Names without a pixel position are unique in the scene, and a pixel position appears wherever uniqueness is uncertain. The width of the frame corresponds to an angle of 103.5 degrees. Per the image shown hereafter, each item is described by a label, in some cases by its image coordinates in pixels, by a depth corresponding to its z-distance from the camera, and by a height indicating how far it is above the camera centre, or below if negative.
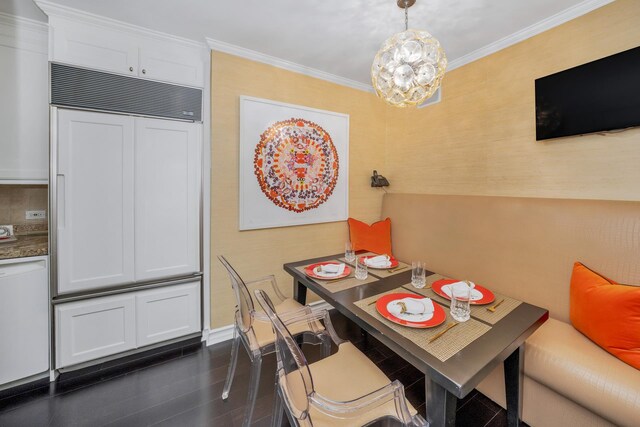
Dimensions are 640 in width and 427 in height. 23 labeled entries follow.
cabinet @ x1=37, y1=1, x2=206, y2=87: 1.72 +1.23
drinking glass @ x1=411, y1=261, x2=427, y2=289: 1.53 -0.39
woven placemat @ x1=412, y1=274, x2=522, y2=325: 1.19 -0.48
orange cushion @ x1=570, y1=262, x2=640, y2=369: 1.19 -0.51
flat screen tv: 1.46 +0.73
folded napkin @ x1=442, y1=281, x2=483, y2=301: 1.36 -0.45
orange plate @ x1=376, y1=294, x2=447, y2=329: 1.11 -0.48
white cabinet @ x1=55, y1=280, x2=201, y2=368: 1.77 -0.84
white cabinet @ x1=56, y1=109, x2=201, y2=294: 1.76 +0.09
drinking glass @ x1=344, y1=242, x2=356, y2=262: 2.02 -0.34
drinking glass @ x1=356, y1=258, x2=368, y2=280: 1.67 -0.39
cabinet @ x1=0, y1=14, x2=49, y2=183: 1.71 +0.77
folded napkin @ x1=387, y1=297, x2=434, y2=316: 1.21 -0.47
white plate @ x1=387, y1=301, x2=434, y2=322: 1.15 -0.48
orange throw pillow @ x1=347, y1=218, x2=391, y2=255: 2.72 -0.26
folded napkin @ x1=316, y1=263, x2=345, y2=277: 1.72 -0.41
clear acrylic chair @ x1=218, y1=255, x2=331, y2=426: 1.40 -0.76
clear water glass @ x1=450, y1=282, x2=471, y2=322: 1.17 -0.45
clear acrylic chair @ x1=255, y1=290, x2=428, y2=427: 0.94 -0.77
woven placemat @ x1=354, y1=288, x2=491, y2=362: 0.96 -0.51
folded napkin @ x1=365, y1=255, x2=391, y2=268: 1.85 -0.38
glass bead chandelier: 1.35 +0.81
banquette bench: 1.16 -0.38
